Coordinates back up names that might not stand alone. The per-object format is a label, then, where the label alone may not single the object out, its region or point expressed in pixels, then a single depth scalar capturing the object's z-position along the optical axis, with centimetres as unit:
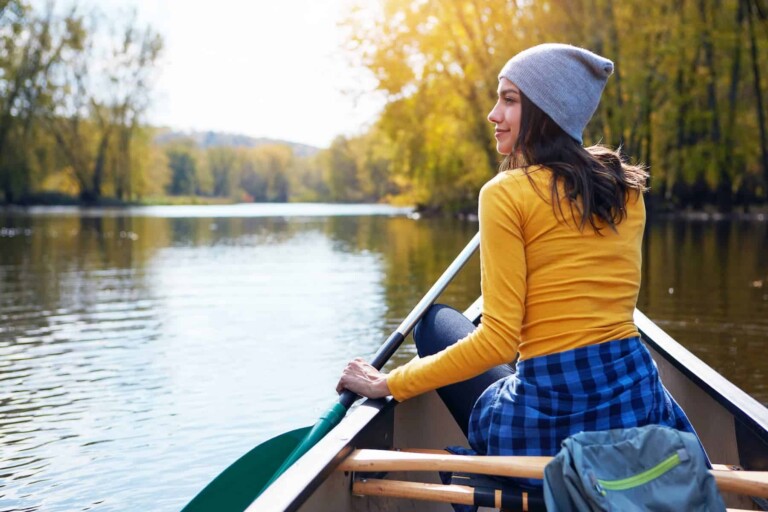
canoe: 207
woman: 206
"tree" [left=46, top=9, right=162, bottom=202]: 4825
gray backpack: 183
